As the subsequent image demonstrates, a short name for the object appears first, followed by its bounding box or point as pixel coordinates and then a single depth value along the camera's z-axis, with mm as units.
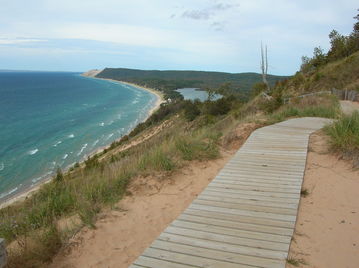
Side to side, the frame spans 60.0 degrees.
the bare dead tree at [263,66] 31227
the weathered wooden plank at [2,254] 2651
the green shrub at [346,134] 5684
